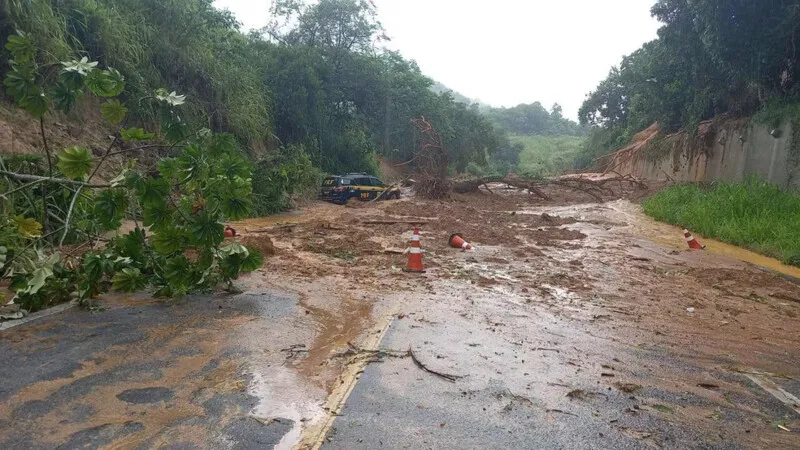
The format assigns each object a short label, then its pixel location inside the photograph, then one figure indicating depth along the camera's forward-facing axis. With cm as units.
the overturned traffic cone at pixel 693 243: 1233
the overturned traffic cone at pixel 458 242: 1138
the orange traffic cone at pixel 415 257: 875
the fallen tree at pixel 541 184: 2533
